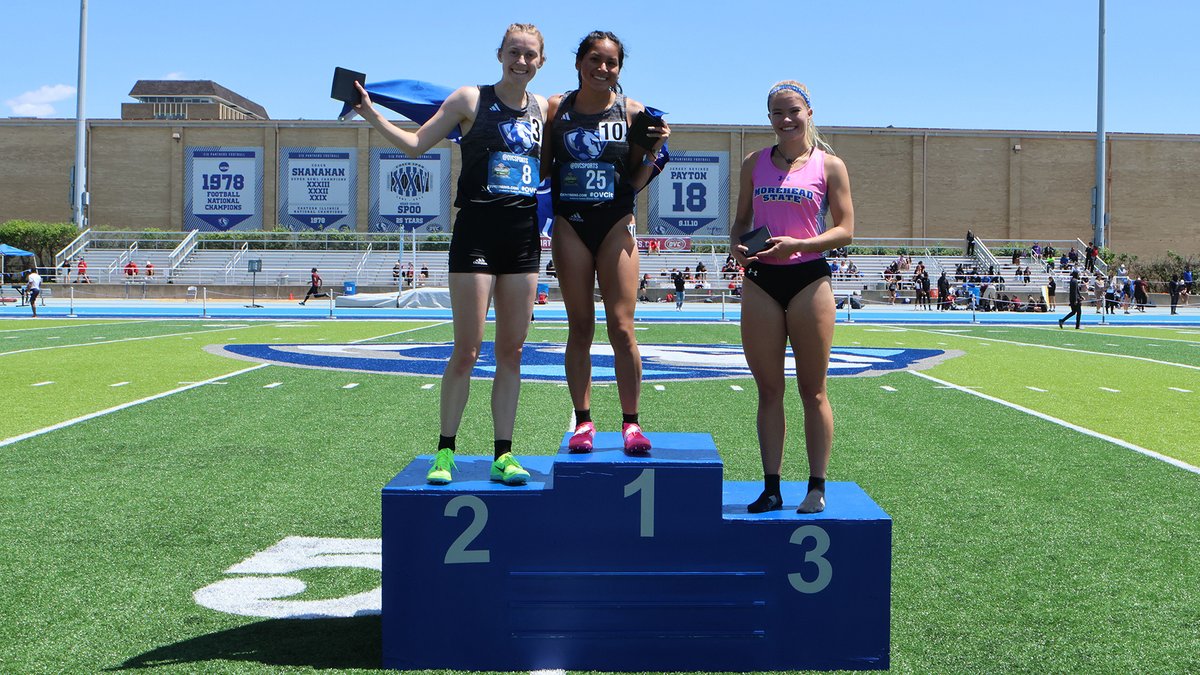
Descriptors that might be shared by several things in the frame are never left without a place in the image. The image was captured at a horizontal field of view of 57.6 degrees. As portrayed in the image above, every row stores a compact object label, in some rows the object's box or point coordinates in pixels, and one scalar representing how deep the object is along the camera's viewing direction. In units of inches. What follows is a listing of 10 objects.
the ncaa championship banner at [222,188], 2377.0
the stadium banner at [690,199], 2310.5
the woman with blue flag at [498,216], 166.7
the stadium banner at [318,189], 2368.4
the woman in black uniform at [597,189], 173.6
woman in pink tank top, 161.6
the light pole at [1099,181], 1941.4
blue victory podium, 150.3
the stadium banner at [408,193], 2304.4
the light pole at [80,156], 1943.9
